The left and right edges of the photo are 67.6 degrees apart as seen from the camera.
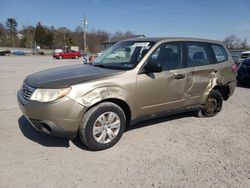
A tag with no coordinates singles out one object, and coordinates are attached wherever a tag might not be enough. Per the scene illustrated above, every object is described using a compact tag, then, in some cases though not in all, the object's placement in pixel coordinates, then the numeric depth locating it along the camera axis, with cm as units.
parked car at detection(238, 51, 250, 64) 1057
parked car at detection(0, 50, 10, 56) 3883
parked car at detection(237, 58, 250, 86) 701
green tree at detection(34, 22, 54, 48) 5851
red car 3089
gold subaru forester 262
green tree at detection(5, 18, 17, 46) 6648
